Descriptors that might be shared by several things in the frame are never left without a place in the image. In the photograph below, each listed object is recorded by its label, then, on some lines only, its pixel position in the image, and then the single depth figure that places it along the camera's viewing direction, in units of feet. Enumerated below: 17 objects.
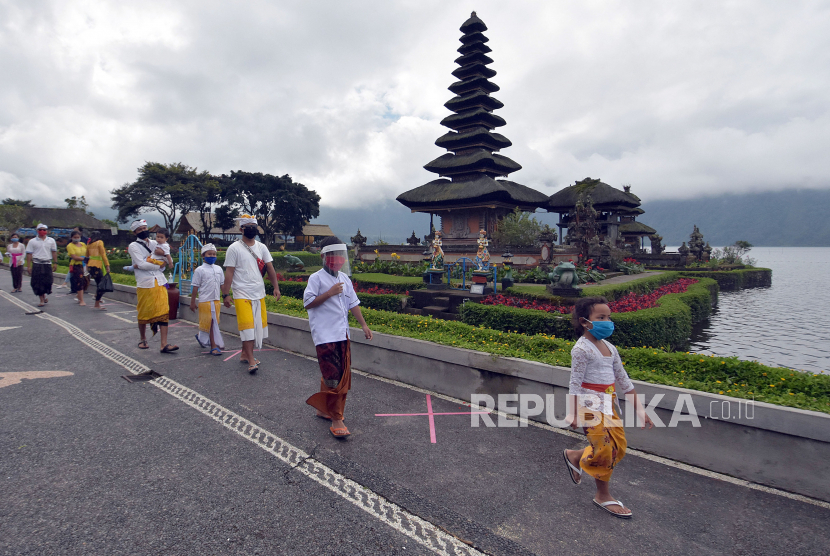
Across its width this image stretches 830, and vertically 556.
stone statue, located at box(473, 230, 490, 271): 42.70
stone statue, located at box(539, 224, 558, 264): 57.21
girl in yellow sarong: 10.63
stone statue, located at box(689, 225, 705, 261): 107.55
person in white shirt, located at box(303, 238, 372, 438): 14.20
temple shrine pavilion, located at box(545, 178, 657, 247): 105.29
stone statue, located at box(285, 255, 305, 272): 64.11
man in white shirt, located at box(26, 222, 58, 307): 40.32
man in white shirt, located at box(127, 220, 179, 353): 23.84
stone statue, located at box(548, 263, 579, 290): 33.78
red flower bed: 33.09
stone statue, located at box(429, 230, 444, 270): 44.01
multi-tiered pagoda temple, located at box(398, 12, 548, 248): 98.58
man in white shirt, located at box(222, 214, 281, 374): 20.76
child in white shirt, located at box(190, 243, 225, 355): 24.50
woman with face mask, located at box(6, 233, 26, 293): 46.93
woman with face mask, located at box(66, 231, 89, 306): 41.81
